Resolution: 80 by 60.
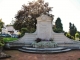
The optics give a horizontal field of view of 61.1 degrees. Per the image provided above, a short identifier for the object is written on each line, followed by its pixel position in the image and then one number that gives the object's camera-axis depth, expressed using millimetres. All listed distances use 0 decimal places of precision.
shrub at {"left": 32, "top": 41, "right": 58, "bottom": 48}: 6742
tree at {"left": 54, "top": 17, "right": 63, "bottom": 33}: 19704
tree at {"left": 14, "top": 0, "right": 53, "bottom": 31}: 14214
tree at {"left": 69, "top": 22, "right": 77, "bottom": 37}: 15766
